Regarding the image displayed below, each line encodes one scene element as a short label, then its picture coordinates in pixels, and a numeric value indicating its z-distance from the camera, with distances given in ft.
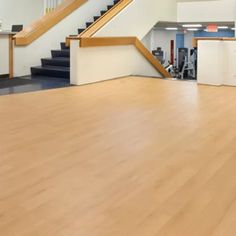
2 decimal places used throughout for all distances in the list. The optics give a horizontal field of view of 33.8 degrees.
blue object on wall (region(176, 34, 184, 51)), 57.33
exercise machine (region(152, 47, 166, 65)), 47.90
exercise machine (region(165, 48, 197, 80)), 46.26
